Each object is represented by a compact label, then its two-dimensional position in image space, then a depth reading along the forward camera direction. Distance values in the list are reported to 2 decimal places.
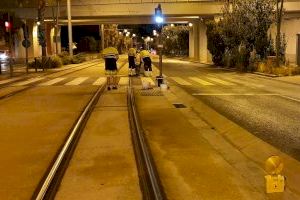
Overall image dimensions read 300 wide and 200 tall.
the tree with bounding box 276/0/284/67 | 30.66
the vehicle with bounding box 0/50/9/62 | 52.71
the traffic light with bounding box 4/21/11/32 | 29.67
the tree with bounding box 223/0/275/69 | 34.09
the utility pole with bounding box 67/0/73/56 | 47.35
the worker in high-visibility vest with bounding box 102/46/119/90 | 20.73
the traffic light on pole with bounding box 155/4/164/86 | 21.84
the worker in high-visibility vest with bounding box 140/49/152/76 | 24.97
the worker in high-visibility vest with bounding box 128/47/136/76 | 26.91
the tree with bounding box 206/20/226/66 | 42.28
